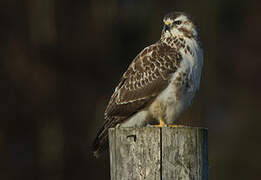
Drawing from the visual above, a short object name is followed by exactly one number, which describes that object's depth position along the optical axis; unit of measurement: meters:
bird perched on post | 11.37
